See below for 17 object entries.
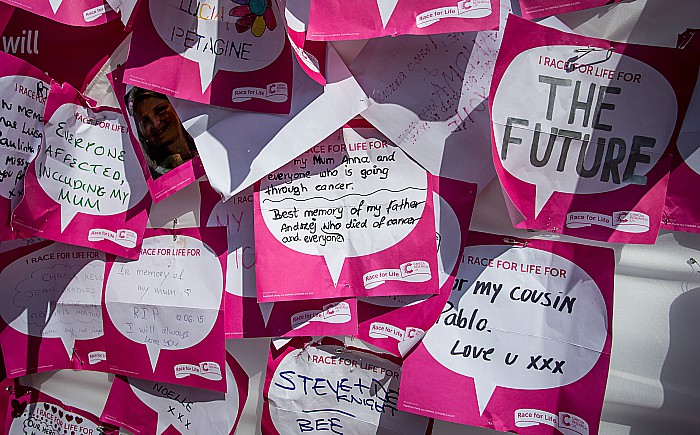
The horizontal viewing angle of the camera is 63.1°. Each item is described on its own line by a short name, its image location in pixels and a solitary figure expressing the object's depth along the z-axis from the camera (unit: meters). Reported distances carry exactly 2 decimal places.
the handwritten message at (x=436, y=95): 0.76
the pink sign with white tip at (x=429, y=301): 0.80
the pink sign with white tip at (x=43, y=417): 1.03
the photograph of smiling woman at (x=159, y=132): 0.85
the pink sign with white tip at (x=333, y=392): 0.87
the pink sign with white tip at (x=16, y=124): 0.86
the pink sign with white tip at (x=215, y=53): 0.81
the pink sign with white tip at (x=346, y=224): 0.81
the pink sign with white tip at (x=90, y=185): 0.90
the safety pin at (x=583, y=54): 0.71
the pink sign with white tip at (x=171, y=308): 0.90
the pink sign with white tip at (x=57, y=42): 0.89
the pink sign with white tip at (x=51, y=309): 0.96
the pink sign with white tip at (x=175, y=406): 0.93
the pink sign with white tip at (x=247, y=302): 0.86
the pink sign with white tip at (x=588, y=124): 0.71
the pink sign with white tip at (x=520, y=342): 0.78
